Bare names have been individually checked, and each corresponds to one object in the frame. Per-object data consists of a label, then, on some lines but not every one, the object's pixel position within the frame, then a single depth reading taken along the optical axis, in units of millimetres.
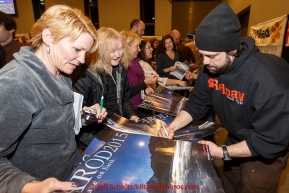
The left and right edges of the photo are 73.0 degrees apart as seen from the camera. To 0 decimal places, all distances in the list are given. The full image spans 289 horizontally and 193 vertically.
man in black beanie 941
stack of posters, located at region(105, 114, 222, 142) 1109
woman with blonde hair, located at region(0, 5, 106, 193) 631
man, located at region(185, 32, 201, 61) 4743
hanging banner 3539
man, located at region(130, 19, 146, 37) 3396
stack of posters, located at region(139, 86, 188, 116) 1472
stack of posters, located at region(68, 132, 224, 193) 672
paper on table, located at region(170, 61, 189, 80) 3058
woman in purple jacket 1999
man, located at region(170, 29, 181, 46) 4637
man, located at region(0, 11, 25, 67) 2211
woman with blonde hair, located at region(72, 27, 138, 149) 1342
